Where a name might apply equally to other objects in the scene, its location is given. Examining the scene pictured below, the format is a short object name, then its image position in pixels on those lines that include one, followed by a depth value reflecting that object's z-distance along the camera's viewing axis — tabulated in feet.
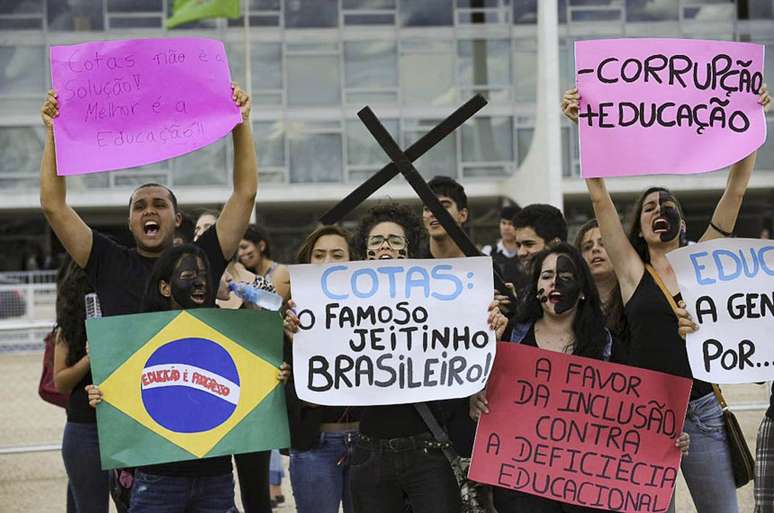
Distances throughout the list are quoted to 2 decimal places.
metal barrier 60.23
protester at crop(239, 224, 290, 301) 22.35
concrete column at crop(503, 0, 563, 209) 81.71
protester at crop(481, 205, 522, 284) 22.06
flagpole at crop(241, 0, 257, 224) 78.79
